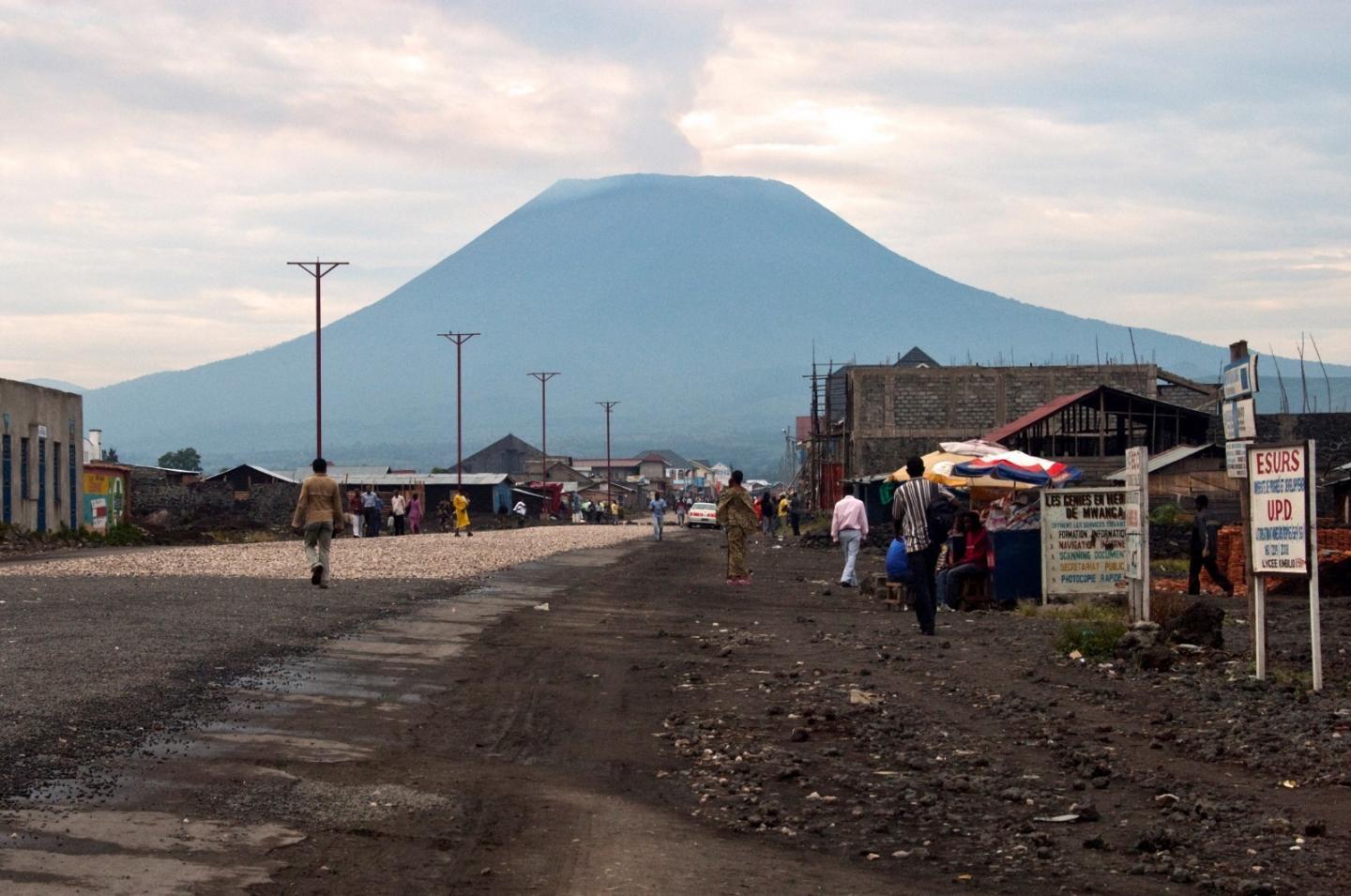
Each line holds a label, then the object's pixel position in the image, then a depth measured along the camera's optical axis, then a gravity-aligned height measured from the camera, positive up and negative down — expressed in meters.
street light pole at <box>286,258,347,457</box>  58.09 +5.18
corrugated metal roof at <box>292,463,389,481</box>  95.62 +1.71
